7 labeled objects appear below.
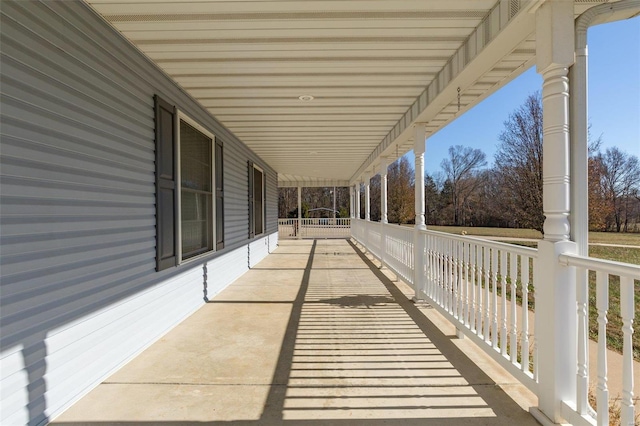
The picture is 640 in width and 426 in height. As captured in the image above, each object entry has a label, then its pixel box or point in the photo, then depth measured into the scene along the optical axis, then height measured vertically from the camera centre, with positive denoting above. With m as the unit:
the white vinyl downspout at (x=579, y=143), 2.01 +0.36
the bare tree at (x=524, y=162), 11.22 +1.57
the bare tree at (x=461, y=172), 31.08 +3.37
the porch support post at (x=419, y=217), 4.62 -0.12
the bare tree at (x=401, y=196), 25.53 +0.97
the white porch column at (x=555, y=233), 1.91 -0.15
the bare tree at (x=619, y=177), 10.83 +0.91
